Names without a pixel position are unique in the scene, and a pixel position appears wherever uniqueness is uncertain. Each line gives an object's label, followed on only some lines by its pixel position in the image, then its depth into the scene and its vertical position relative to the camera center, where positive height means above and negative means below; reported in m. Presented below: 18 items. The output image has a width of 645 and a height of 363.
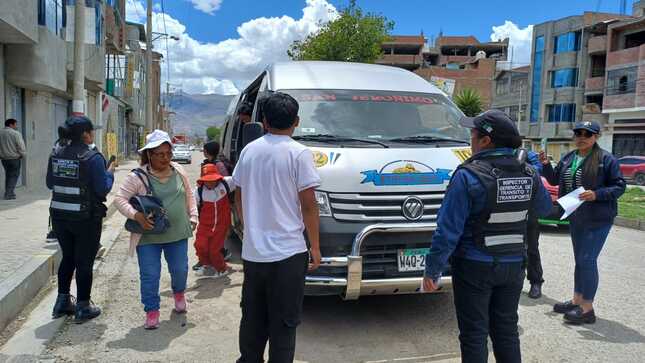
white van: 4.12 -0.35
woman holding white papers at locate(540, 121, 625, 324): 4.56 -0.54
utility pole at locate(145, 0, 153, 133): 23.35 +2.91
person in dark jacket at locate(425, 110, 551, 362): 2.94 -0.55
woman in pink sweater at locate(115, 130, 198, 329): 4.23 -0.69
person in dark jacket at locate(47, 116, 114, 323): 4.30 -0.55
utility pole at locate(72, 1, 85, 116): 10.34 +1.39
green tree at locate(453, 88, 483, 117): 34.09 +2.73
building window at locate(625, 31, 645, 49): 39.06 +8.03
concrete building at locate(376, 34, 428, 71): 82.19 +14.13
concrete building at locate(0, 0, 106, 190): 11.16 +1.41
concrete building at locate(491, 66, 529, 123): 51.16 +5.17
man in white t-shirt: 2.98 -0.47
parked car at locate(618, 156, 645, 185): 27.48 -1.17
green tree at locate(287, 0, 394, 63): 24.38 +4.52
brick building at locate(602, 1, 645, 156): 36.28 +4.23
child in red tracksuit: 5.84 -0.99
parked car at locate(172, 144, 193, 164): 36.76 -1.62
